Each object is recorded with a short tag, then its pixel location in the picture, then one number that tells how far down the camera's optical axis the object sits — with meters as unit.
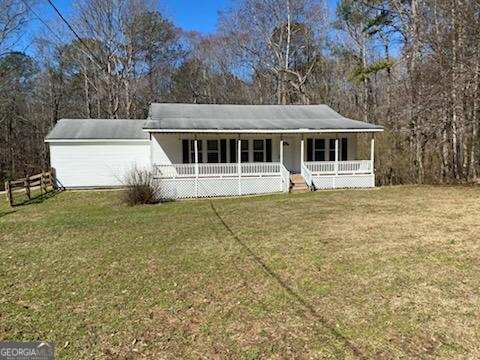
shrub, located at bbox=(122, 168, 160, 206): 14.27
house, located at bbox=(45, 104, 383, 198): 16.89
